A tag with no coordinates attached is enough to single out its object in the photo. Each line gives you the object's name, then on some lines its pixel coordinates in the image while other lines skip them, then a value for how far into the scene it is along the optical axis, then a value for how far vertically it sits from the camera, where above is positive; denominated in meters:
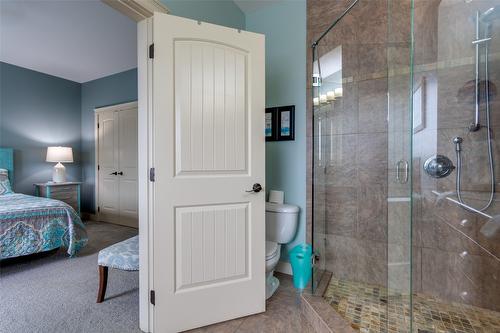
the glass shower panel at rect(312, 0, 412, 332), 1.80 +0.07
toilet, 2.27 -0.51
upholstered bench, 1.79 -0.66
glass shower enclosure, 1.62 +0.01
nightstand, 3.97 -0.42
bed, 2.44 -0.63
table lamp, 4.15 +0.10
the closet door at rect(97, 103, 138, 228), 4.19 +0.00
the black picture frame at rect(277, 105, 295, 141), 2.38 +0.39
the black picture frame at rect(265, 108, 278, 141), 2.48 +0.39
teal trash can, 2.07 -0.83
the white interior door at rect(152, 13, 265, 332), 1.54 -0.05
